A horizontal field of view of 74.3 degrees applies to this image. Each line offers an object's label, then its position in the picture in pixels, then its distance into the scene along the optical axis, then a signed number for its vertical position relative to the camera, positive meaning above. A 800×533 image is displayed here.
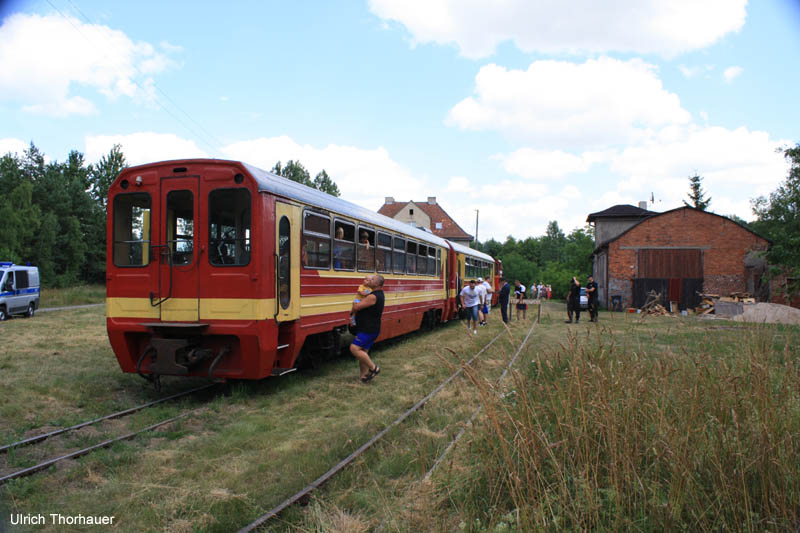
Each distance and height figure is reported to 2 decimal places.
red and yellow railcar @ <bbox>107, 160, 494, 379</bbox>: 6.85 +0.01
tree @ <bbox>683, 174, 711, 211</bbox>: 65.44 +9.53
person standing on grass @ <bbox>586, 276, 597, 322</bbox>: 19.42 -0.85
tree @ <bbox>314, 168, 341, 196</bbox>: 67.44 +11.23
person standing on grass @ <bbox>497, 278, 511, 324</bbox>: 18.33 -0.83
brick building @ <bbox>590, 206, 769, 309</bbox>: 28.02 +0.63
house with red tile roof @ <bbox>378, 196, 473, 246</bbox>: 69.25 +7.24
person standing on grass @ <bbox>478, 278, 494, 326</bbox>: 16.08 -0.99
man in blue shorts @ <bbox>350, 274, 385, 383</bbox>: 8.28 -0.85
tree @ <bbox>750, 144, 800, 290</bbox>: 14.55 +4.58
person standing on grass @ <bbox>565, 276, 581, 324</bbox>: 19.18 -1.03
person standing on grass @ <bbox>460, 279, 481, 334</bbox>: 14.67 -0.83
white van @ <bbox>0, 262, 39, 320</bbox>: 19.14 -0.73
